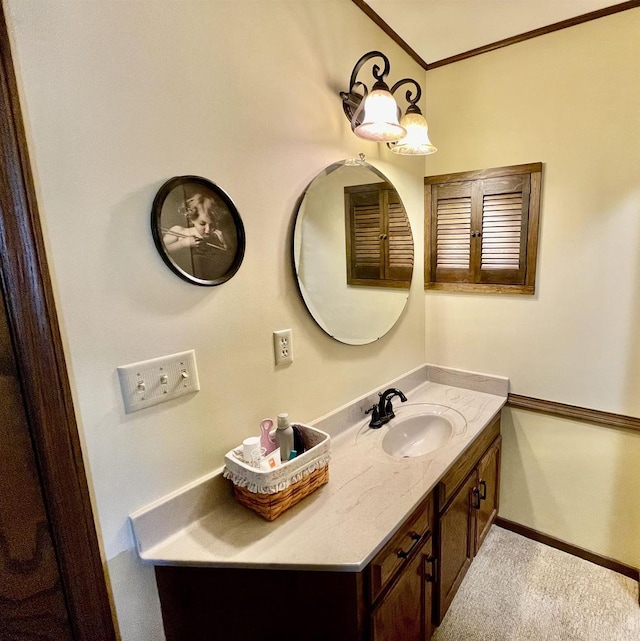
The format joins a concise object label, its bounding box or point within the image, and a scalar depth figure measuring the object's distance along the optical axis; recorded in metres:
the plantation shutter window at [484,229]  1.77
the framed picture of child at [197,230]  0.96
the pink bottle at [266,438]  1.15
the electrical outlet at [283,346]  1.28
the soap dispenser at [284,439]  1.17
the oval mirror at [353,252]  1.39
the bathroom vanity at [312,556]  0.96
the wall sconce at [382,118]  1.34
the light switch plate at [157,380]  0.92
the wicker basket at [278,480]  1.03
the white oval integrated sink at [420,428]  1.66
